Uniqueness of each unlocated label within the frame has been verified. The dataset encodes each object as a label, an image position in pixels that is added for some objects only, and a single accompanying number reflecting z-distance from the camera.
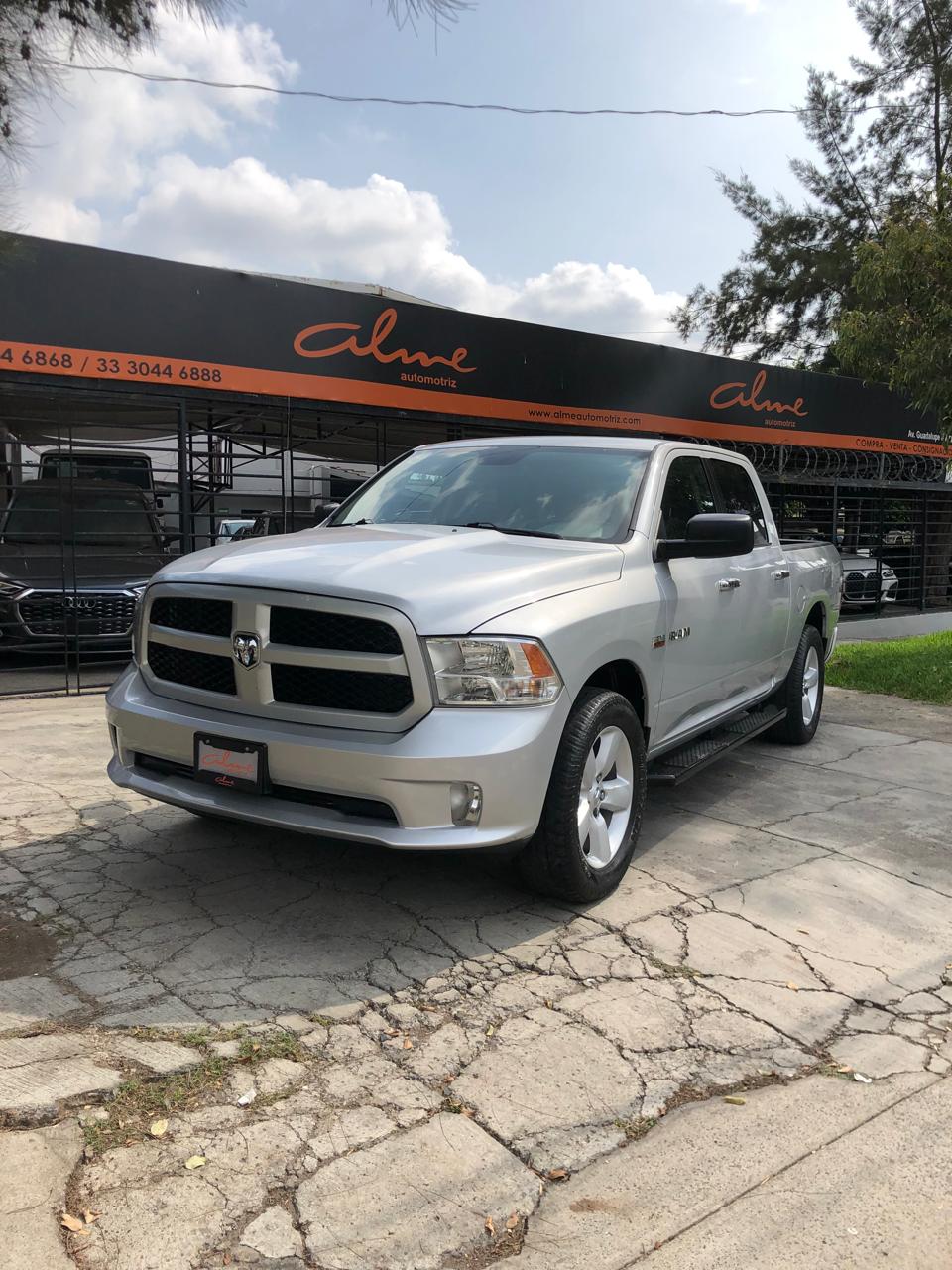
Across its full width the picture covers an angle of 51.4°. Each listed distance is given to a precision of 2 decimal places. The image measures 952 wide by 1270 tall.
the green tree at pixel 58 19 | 2.60
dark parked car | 8.99
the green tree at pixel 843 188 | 23.28
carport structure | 8.52
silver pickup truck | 3.34
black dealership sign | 8.36
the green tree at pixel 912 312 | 11.93
